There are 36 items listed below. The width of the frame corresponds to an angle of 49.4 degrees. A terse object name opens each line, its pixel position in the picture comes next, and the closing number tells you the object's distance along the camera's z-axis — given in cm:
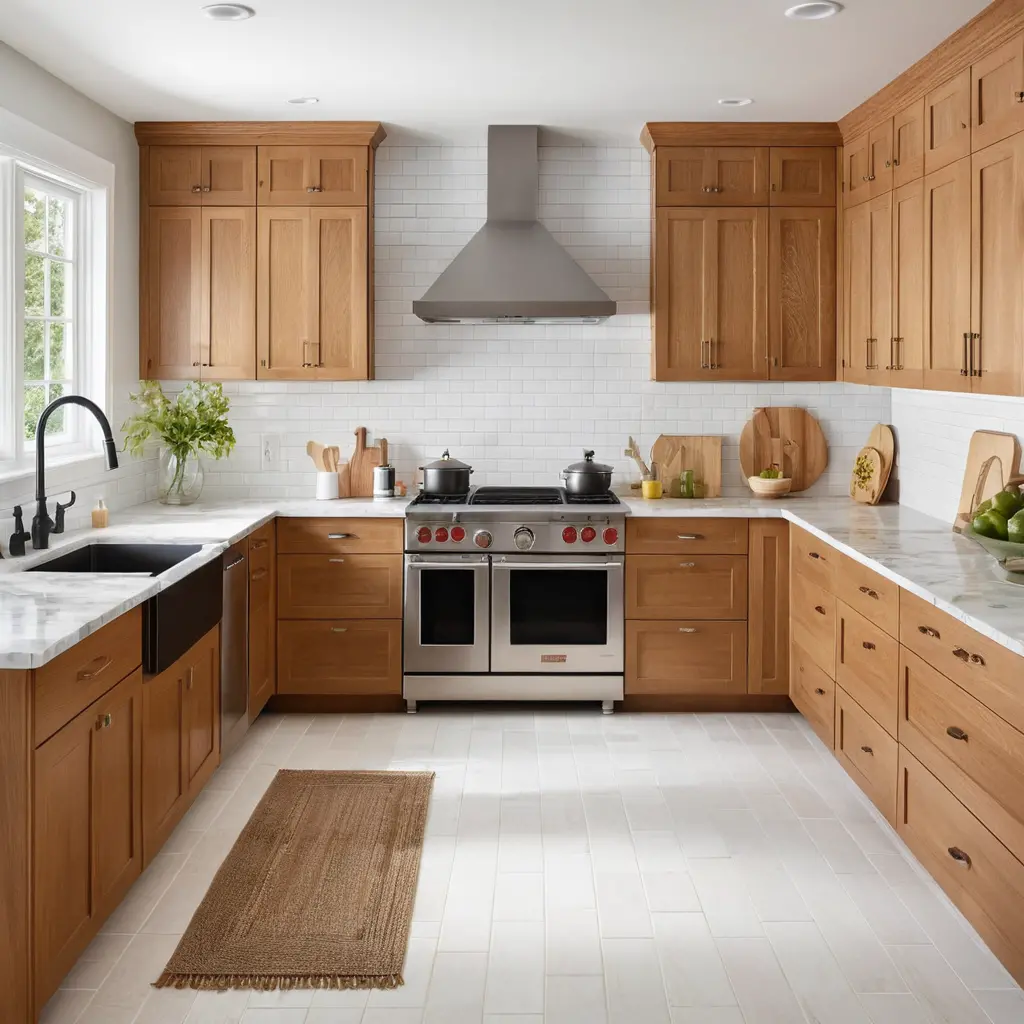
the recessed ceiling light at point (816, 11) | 351
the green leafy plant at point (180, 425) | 500
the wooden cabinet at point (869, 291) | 464
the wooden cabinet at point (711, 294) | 531
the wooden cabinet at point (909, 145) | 418
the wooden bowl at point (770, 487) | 541
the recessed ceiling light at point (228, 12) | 355
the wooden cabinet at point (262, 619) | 473
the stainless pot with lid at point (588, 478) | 528
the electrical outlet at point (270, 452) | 567
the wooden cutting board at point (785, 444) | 565
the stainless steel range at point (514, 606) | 505
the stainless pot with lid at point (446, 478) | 529
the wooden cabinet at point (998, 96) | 336
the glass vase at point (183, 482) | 525
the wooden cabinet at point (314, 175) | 527
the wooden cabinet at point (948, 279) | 378
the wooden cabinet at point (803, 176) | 526
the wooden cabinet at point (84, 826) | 252
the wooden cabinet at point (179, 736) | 331
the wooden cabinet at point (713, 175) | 527
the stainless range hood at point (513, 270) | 511
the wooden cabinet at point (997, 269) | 339
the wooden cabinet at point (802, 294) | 531
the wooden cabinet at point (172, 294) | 532
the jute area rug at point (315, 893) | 285
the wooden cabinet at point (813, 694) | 436
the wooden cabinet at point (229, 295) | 532
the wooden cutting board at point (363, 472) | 561
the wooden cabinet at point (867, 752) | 357
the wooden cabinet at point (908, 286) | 423
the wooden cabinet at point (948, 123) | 376
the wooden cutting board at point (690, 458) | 564
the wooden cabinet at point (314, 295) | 531
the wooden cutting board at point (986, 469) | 415
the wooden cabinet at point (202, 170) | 528
